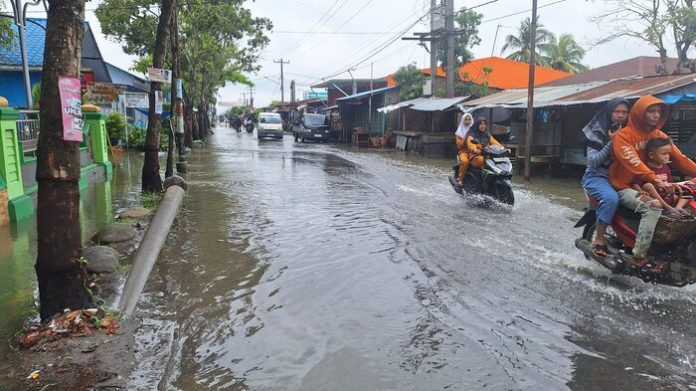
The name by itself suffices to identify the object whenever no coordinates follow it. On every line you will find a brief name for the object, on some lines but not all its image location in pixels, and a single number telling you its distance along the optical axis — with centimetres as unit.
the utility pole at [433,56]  2569
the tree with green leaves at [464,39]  2592
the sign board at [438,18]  2484
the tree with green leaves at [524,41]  3920
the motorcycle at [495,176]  974
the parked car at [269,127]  3609
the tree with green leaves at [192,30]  2217
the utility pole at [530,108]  1423
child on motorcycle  483
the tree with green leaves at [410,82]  2898
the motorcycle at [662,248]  472
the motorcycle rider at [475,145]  1028
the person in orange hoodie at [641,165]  488
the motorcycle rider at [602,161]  526
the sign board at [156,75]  1034
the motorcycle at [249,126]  5231
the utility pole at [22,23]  1252
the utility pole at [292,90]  5875
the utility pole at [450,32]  2428
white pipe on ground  475
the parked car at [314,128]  3469
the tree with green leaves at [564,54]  4044
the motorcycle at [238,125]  5671
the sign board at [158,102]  1037
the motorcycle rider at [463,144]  1052
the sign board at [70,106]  393
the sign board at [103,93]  1930
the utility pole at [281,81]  6650
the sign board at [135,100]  2122
